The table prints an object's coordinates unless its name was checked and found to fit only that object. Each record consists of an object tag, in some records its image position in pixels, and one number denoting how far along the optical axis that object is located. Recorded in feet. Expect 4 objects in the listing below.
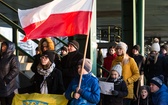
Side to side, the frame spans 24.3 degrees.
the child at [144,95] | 22.76
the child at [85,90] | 17.16
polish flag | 17.83
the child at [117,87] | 21.95
